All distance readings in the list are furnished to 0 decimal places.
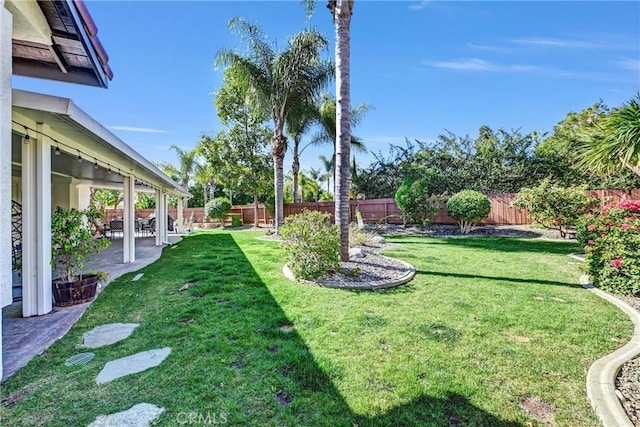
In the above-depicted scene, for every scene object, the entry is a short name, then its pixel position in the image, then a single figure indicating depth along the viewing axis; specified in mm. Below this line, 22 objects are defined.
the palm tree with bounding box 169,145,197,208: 27000
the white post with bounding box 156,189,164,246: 11586
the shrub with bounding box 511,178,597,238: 10141
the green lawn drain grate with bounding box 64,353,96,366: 2775
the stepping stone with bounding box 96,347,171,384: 2540
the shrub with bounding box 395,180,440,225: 13953
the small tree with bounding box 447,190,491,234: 12664
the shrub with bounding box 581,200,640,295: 4602
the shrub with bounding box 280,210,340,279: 5441
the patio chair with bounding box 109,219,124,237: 13917
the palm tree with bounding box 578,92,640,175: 5816
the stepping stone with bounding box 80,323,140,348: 3209
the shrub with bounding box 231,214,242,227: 21297
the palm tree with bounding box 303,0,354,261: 6590
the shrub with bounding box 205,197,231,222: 21266
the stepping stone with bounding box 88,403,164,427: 1932
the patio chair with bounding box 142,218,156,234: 16016
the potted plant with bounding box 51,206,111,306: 4242
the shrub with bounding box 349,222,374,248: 9035
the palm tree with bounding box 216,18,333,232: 11586
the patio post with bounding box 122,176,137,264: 7504
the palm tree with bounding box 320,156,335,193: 23719
